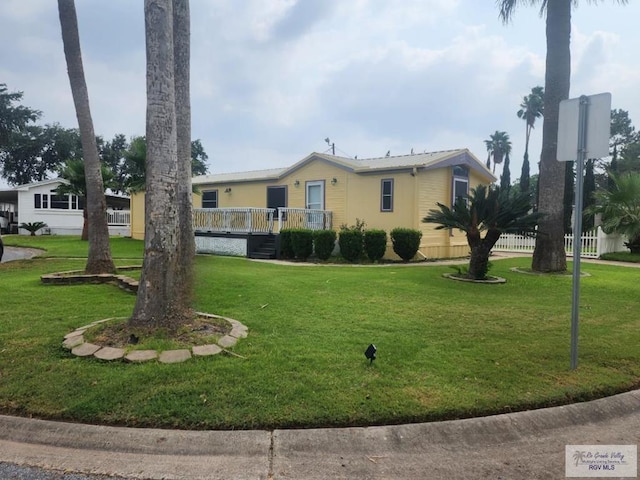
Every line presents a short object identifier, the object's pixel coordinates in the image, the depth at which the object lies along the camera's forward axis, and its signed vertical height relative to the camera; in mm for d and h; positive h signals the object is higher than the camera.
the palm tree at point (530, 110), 39309 +10791
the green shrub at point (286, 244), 14375 -765
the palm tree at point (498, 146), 49125 +9015
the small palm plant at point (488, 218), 9008 +134
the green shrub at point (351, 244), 13680 -684
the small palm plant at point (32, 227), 26469 -601
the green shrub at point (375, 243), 13703 -644
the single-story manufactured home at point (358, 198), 14656 +910
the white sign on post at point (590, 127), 3686 +864
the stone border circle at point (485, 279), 9086 -1178
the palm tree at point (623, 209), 15000 +631
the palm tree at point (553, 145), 10430 +1957
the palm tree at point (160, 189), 4410 +314
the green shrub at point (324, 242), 13859 -650
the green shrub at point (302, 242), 14008 -664
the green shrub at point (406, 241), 13672 -572
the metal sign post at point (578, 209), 3807 +146
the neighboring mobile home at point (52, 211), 27781 +411
